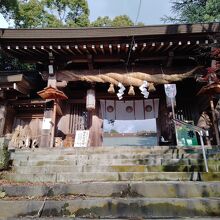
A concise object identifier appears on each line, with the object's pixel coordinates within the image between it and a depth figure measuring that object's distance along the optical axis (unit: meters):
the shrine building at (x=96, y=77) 8.74
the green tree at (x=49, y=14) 18.16
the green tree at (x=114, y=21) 20.64
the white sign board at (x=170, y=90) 9.28
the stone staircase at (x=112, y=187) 3.81
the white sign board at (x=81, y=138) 9.85
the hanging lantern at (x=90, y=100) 9.71
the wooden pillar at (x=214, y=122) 8.53
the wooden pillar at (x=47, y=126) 8.99
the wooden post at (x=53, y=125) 8.68
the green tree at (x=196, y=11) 15.54
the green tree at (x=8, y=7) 14.34
